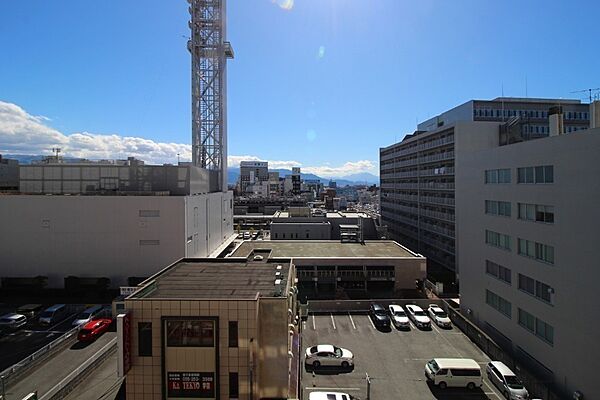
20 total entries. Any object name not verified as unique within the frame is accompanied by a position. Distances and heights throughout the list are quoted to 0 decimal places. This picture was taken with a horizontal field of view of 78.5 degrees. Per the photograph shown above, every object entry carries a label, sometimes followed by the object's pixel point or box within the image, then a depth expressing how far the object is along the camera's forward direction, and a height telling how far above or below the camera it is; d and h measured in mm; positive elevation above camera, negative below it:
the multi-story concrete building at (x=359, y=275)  27500 -5593
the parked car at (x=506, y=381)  13523 -7039
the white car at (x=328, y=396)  12923 -6944
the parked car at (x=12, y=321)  20234 -6586
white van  14406 -6900
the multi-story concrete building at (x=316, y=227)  42938 -3130
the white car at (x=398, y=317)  20750 -6819
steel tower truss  40219 +13760
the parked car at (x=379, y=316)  20812 -6792
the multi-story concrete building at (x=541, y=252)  12820 -2267
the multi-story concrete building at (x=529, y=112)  35406 +8888
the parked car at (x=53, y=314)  20906 -6535
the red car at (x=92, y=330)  18547 -6589
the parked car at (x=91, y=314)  20750 -6638
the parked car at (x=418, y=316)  20812 -6833
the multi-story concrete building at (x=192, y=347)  9977 -3966
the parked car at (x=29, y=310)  21672 -6426
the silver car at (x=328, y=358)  16047 -6897
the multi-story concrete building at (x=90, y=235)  25531 -2321
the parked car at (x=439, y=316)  21156 -6911
